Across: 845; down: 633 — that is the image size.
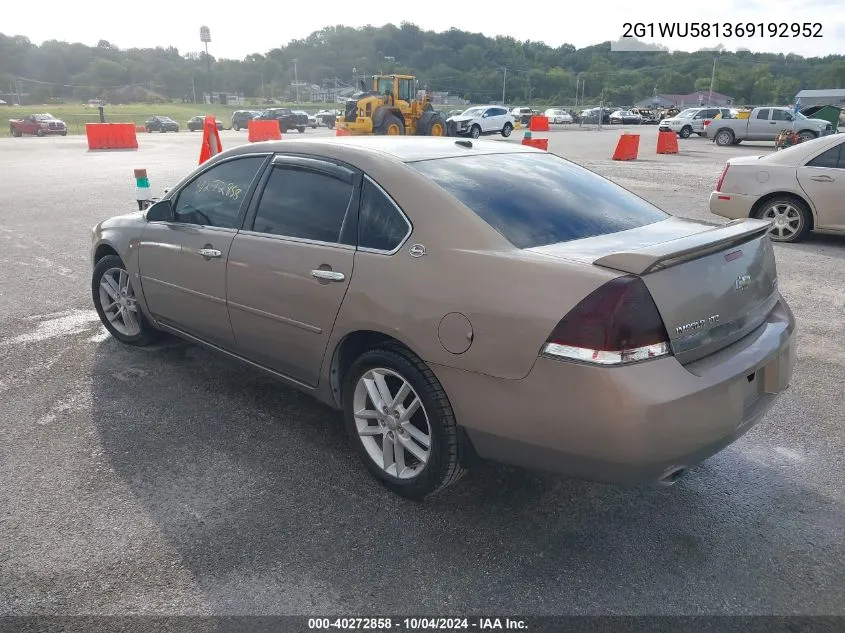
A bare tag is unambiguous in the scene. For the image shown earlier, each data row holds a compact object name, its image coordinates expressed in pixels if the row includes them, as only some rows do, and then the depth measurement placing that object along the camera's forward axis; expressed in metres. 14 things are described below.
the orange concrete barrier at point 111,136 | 25.02
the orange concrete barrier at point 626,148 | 20.25
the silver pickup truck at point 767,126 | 29.72
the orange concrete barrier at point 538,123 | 39.96
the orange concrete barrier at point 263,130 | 26.05
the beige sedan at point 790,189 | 8.14
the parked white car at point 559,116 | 57.53
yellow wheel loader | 27.75
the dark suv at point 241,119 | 52.06
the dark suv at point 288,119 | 48.12
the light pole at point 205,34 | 98.75
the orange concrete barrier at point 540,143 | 18.58
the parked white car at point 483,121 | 35.92
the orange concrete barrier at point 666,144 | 23.59
